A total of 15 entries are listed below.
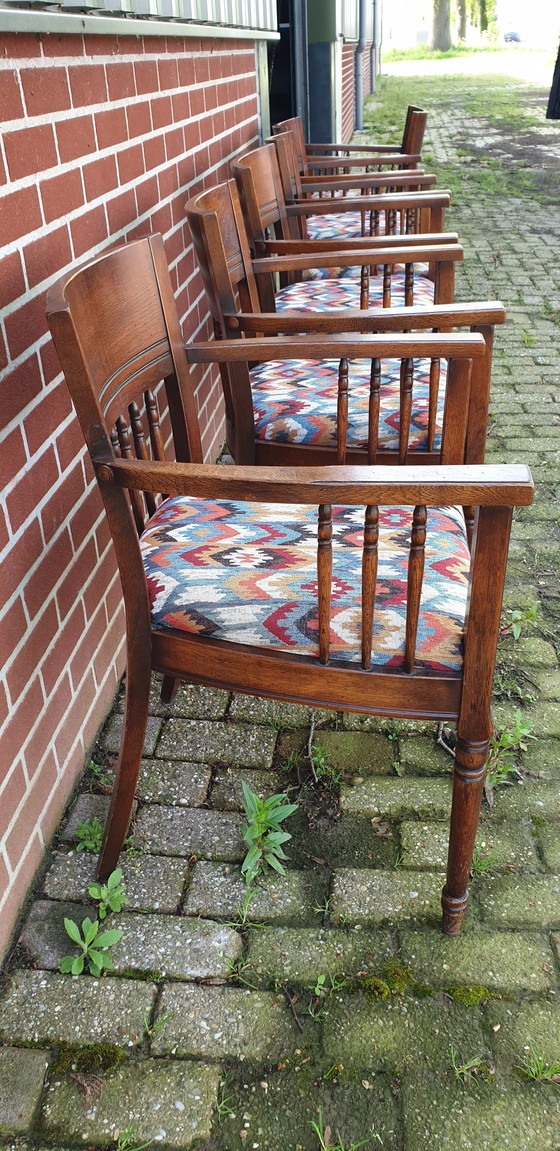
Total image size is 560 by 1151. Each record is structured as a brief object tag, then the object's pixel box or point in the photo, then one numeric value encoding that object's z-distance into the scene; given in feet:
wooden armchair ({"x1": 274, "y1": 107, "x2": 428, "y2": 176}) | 12.97
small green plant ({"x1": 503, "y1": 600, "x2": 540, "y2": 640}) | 7.79
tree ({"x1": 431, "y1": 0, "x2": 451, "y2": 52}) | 102.78
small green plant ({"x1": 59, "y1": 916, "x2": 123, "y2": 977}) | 4.97
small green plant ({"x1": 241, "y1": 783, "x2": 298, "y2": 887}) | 5.58
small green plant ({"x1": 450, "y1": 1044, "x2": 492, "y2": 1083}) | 4.47
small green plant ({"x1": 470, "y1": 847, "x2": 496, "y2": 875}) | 5.59
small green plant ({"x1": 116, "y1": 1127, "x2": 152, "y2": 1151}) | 4.21
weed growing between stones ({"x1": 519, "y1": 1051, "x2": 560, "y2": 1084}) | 4.46
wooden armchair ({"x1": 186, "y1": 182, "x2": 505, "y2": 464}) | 6.31
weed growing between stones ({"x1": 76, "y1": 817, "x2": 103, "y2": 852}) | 5.72
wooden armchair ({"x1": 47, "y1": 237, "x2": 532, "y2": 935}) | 4.11
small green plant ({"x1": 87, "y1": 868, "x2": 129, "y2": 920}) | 5.28
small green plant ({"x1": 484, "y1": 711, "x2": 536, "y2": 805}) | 6.28
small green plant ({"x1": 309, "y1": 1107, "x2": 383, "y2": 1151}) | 4.19
